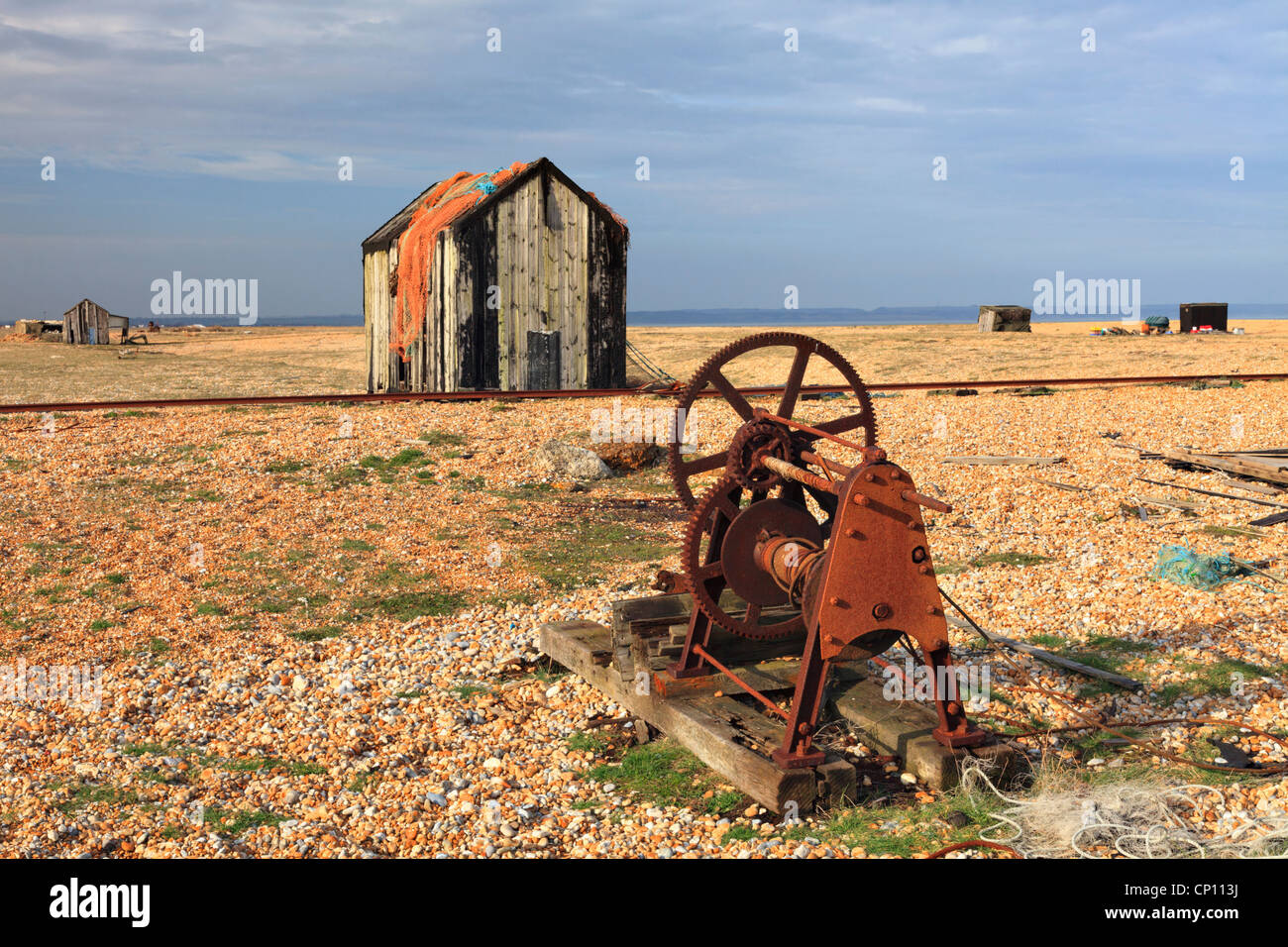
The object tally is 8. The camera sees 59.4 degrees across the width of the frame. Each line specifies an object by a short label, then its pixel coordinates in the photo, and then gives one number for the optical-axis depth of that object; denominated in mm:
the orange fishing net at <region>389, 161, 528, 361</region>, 20188
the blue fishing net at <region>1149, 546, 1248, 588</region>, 9414
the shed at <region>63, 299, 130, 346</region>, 48438
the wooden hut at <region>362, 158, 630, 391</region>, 20016
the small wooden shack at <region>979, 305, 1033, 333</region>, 39812
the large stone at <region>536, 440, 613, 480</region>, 14117
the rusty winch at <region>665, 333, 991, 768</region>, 5738
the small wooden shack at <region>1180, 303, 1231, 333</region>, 37156
